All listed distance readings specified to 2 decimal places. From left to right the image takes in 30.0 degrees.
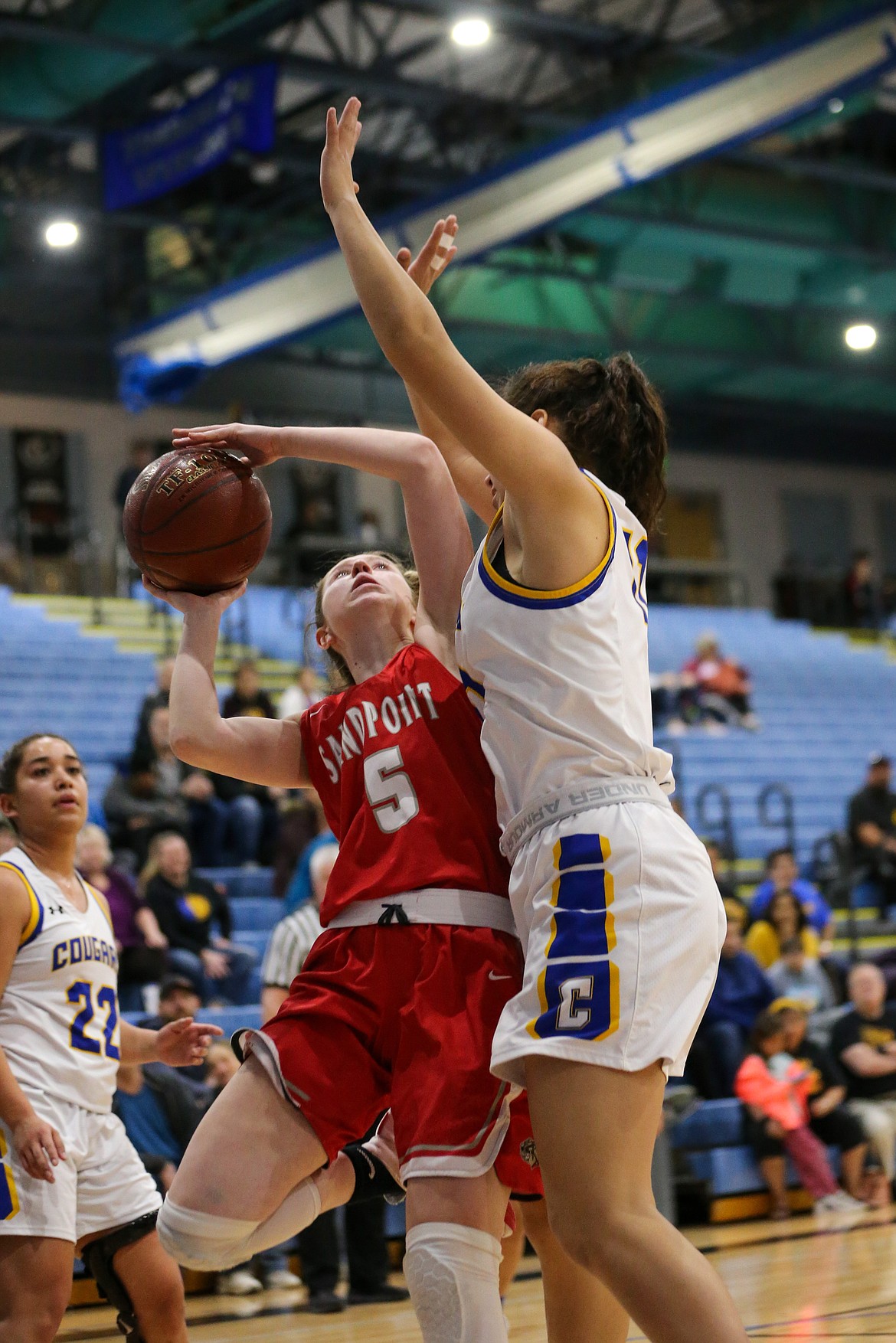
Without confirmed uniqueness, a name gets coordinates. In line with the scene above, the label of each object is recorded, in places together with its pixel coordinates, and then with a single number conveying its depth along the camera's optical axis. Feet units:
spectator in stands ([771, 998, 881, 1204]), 28.17
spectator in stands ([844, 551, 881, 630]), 69.36
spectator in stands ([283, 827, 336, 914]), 25.14
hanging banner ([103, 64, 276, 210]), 40.73
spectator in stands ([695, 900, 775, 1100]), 28.81
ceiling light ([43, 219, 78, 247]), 48.62
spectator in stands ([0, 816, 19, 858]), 21.76
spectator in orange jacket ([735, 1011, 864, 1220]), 27.61
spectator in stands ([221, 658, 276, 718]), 35.06
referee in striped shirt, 21.35
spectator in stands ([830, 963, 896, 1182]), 29.50
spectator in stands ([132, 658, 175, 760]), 32.30
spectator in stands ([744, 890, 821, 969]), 32.35
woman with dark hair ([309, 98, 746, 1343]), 8.07
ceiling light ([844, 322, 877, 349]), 57.88
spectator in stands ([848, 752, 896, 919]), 39.65
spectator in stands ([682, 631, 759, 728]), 49.55
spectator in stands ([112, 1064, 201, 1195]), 22.49
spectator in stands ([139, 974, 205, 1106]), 23.22
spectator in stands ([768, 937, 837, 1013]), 31.27
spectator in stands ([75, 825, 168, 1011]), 25.29
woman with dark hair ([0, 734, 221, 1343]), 12.17
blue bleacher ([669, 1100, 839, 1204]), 27.14
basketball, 10.68
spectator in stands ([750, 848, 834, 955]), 33.99
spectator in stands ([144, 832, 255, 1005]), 26.94
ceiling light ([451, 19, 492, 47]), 42.47
